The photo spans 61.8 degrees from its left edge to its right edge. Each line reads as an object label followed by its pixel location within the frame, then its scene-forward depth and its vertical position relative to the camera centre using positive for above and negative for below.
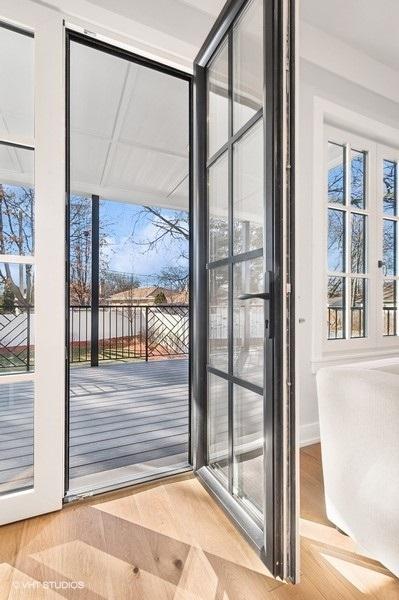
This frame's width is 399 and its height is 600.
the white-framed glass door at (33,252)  1.48 +0.21
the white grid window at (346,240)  2.51 +0.46
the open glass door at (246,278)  1.15 +0.09
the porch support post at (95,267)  4.93 +0.47
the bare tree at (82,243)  5.13 +0.88
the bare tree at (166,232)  5.81 +1.19
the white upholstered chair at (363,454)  1.09 -0.56
